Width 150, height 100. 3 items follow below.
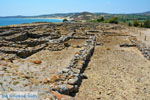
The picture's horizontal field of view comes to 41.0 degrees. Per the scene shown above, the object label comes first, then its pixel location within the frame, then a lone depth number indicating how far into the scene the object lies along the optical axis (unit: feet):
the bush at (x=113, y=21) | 224.74
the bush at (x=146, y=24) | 185.16
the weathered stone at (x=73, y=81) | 27.27
